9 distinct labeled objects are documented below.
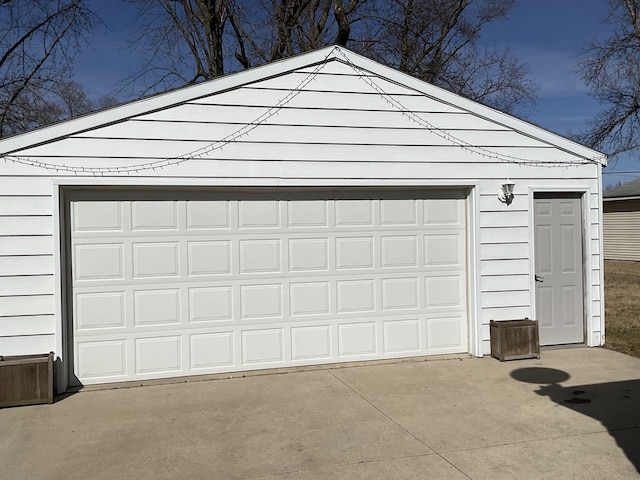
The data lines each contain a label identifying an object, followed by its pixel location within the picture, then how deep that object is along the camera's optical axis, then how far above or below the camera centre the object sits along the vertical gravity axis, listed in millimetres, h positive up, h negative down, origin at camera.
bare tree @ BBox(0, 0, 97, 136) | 12539 +3317
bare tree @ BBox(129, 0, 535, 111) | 15789 +5725
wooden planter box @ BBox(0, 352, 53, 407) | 5598 -1350
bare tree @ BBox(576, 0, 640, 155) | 19594 +4819
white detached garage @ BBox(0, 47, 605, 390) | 6152 +99
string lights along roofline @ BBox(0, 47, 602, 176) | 6118 +1050
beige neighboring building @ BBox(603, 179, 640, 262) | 21609 +302
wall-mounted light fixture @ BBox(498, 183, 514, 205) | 7234 +500
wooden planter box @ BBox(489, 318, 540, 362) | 7059 -1285
